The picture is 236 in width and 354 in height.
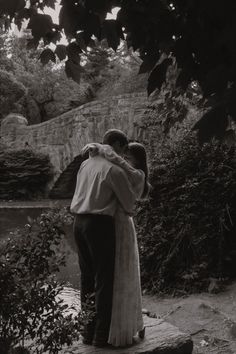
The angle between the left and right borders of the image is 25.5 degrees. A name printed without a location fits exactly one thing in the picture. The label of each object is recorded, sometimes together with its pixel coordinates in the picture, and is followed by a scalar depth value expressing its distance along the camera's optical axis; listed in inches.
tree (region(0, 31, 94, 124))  857.5
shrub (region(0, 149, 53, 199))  685.3
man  137.2
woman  140.1
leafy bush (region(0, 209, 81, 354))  109.2
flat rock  139.4
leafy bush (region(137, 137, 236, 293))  255.3
